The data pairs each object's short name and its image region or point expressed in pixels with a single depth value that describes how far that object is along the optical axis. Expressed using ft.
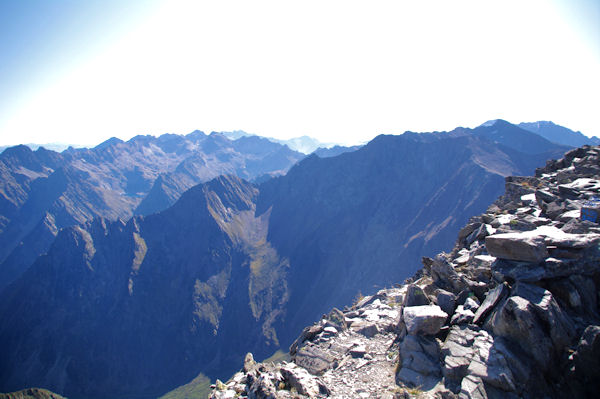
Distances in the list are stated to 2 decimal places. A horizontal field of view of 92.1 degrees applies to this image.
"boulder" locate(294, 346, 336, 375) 56.54
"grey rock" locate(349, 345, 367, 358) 58.23
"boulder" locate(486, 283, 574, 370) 36.81
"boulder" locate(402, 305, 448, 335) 47.67
